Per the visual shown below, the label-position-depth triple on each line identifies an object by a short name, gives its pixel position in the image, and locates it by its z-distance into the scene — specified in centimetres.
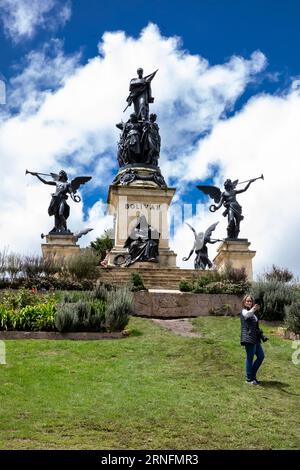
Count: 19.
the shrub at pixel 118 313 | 1558
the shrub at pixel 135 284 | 1960
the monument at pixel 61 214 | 3155
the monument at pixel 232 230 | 3228
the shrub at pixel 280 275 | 2243
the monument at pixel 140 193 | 3005
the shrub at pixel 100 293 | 1700
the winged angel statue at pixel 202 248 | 3272
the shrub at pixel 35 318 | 1520
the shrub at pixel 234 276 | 2147
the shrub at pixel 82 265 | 2131
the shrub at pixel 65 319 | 1500
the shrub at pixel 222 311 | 1862
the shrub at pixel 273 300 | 1803
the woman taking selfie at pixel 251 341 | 1091
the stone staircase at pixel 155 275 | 2546
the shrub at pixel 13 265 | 2030
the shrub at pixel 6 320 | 1512
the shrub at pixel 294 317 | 1547
